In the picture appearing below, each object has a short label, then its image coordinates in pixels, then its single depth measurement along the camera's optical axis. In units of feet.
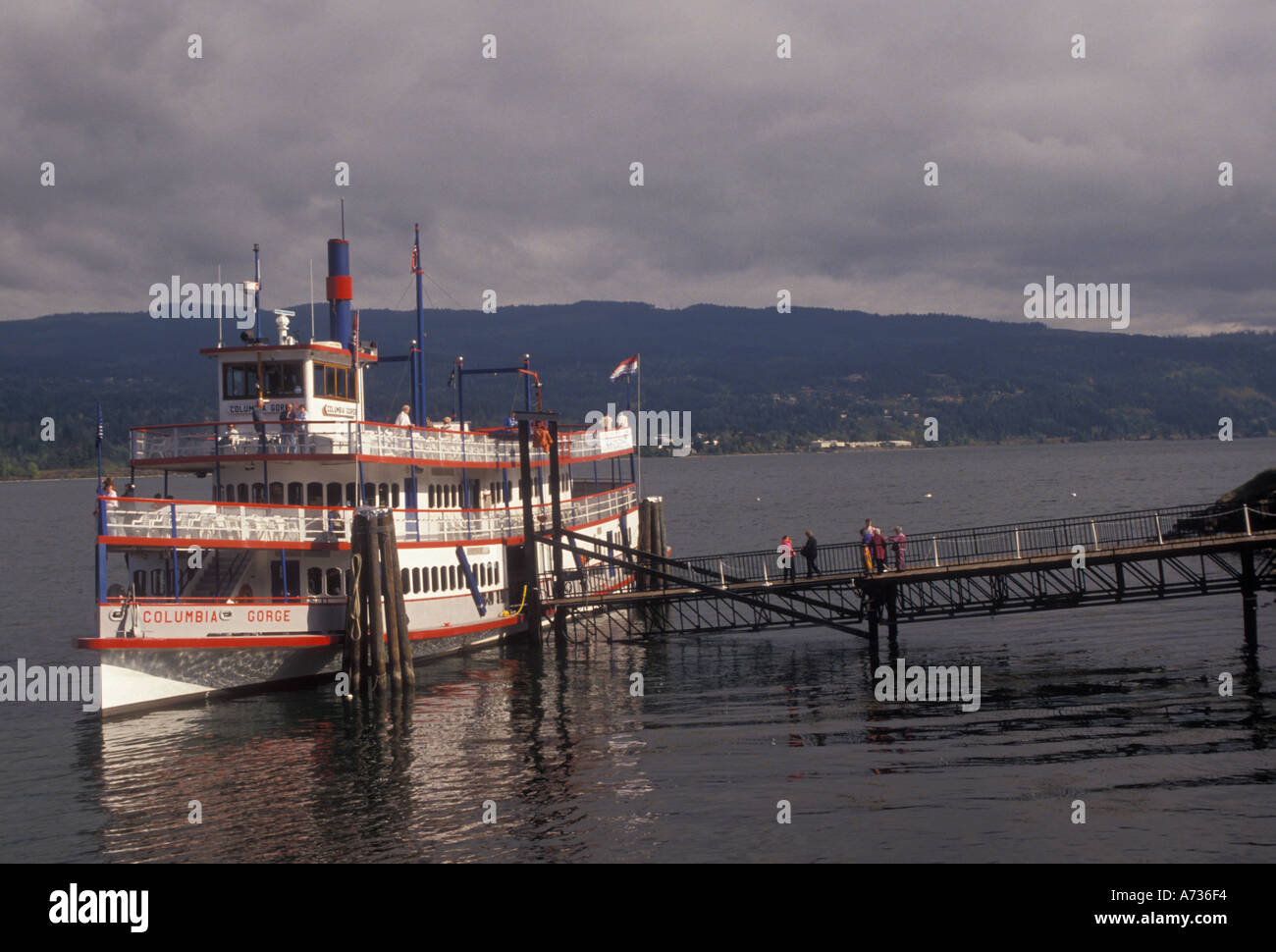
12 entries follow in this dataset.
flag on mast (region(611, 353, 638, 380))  163.53
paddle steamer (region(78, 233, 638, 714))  101.96
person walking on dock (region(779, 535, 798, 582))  129.18
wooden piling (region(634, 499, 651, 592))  176.76
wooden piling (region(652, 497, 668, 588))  175.35
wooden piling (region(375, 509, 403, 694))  110.73
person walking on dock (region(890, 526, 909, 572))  123.13
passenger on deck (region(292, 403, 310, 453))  115.75
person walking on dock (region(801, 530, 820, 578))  126.57
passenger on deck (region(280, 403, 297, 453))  115.34
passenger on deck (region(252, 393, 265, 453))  114.11
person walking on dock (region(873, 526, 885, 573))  124.30
